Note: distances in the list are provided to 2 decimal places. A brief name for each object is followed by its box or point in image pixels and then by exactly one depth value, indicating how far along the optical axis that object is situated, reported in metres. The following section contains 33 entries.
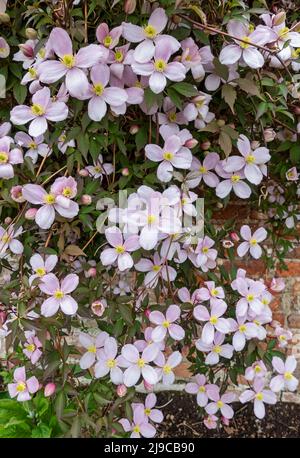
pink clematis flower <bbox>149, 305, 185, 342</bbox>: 0.99
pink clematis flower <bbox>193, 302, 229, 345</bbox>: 1.02
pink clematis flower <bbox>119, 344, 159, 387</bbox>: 0.97
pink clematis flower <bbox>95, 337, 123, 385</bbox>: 0.98
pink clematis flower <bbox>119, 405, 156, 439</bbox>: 1.06
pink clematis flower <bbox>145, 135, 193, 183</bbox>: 0.94
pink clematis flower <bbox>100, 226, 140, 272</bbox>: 0.88
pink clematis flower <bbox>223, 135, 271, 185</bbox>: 1.02
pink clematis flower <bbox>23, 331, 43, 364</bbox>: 1.01
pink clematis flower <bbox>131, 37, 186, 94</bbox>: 0.85
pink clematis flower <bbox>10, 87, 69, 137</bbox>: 0.87
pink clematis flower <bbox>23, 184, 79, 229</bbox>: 0.86
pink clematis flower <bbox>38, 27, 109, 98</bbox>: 0.81
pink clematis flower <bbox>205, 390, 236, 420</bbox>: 1.24
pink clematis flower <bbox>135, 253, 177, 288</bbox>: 1.00
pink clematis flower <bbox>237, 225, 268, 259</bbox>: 1.18
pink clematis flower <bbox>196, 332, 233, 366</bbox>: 1.11
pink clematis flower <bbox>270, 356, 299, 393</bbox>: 1.15
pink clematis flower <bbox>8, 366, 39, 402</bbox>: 1.01
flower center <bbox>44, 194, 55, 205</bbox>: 0.86
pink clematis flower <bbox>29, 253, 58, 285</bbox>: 0.92
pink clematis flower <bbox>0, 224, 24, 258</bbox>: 0.95
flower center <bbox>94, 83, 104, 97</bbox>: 0.85
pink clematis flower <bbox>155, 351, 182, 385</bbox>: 1.05
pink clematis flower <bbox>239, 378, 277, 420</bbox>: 1.17
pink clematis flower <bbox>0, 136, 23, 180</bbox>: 0.88
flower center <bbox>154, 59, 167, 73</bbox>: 0.85
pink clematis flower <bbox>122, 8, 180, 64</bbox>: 0.85
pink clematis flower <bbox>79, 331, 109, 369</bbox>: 1.01
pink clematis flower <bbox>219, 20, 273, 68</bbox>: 0.90
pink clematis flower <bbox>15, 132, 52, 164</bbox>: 1.01
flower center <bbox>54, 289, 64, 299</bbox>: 0.89
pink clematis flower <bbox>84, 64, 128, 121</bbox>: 0.85
